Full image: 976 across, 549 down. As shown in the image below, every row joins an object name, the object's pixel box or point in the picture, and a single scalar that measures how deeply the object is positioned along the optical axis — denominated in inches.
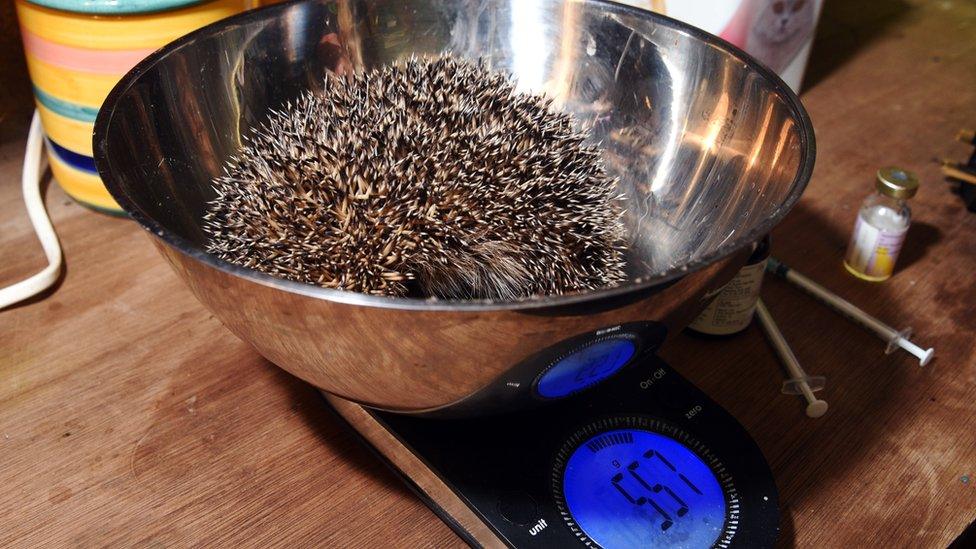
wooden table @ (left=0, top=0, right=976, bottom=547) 26.0
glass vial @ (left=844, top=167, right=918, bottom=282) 35.7
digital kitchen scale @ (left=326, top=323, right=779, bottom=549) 22.6
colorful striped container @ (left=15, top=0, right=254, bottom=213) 33.6
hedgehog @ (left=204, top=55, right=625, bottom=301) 24.0
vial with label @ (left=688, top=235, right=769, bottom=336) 31.2
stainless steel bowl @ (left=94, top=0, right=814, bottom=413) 18.9
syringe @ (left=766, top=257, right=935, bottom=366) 32.4
